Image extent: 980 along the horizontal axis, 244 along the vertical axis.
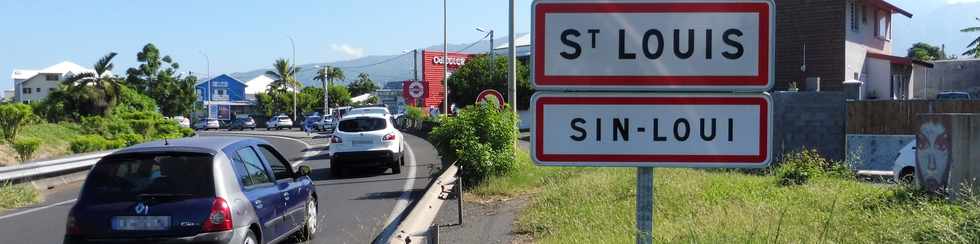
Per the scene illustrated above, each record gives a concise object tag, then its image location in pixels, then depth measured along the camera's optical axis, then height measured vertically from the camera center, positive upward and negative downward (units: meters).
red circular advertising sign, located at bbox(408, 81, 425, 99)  36.91 +0.73
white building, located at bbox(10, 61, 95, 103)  107.69 +3.13
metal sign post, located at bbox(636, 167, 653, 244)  2.97 -0.34
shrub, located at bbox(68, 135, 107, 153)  26.16 -1.12
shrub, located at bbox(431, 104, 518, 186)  14.10 -0.58
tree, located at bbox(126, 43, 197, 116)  65.12 +1.92
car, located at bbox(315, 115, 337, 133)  52.91 -1.06
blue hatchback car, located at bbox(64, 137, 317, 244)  6.88 -0.75
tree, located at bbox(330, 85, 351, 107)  93.81 +1.22
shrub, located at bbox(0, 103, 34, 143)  25.58 -0.29
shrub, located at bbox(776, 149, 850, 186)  11.84 -0.94
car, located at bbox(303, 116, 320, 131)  54.08 -0.97
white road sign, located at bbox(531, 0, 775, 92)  2.87 +0.21
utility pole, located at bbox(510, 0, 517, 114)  18.01 +0.81
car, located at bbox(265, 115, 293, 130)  67.19 -1.25
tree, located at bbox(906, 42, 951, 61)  71.06 +4.73
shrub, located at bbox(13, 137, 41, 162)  22.20 -1.01
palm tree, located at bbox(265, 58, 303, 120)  94.69 +3.83
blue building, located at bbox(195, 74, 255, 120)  102.06 +1.47
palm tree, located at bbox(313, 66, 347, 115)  114.12 +4.47
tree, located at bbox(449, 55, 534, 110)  52.41 +1.64
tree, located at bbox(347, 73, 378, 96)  125.31 +3.16
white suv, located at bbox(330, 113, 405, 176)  18.91 -0.96
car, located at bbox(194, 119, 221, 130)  66.25 -1.32
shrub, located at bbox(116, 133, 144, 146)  27.63 -1.00
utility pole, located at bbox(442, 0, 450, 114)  40.19 +3.11
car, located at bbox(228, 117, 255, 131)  67.12 -1.31
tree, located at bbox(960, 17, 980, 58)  46.88 +3.21
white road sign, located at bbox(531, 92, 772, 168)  2.88 -0.08
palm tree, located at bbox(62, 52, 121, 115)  41.50 +0.89
